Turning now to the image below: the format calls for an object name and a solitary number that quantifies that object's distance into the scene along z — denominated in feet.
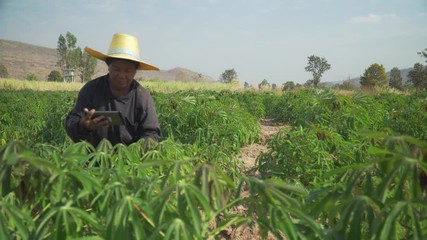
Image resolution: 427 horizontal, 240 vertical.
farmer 8.41
